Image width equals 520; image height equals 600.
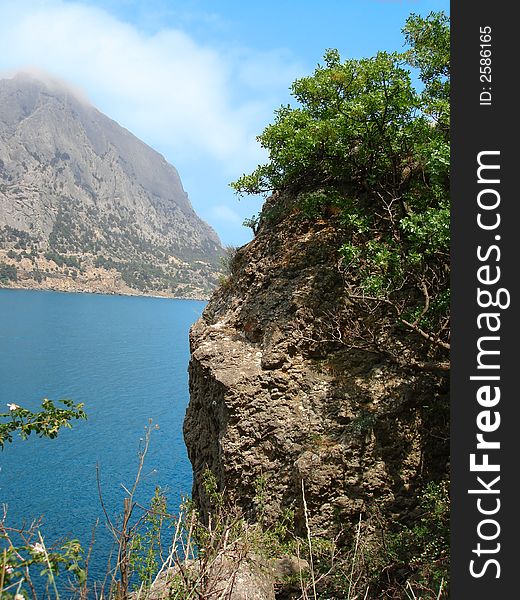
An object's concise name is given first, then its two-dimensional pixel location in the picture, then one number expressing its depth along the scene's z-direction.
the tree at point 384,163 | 7.86
